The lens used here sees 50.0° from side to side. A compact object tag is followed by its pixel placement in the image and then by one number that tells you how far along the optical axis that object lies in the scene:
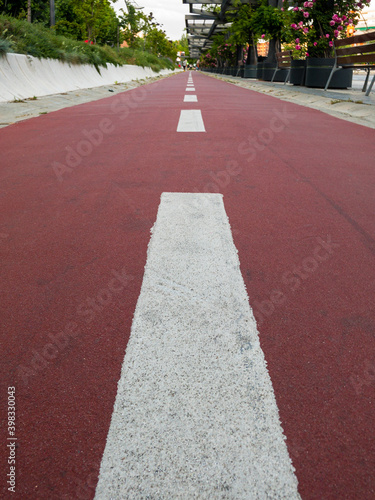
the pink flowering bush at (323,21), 12.10
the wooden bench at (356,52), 7.96
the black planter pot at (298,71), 13.91
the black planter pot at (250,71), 29.67
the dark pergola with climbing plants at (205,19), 35.31
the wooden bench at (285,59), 15.28
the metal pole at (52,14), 16.40
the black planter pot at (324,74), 11.66
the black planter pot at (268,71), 21.20
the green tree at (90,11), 21.81
